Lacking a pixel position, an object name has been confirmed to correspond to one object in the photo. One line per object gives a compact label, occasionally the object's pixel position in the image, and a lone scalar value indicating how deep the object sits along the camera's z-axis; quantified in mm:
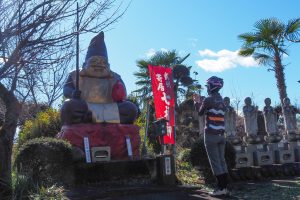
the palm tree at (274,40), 11312
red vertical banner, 6852
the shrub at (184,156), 6040
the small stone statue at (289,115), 7528
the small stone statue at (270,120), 7141
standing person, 4190
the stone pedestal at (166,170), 4785
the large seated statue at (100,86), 6014
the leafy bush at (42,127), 7525
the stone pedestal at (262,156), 6388
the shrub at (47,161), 4446
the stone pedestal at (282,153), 6671
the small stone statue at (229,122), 6783
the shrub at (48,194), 3753
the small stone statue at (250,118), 6859
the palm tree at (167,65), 14260
